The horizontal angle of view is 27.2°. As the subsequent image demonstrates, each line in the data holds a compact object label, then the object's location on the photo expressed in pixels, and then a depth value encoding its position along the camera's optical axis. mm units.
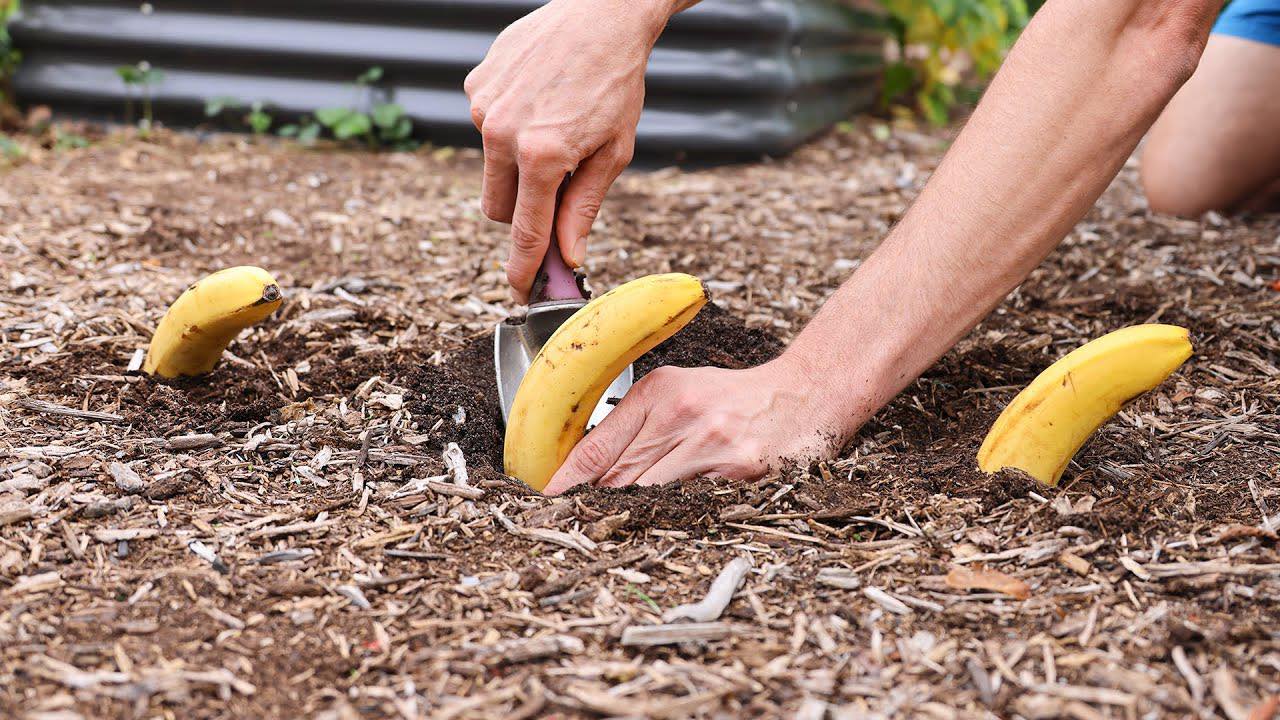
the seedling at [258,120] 2114
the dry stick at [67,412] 1362
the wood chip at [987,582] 1213
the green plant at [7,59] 2182
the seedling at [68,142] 2069
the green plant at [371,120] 2076
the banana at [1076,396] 1260
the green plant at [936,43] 2726
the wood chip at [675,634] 1182
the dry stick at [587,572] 1219
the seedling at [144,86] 2099
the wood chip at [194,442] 1335
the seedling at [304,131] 2097
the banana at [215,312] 1350
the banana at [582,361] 1292
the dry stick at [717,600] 1198
